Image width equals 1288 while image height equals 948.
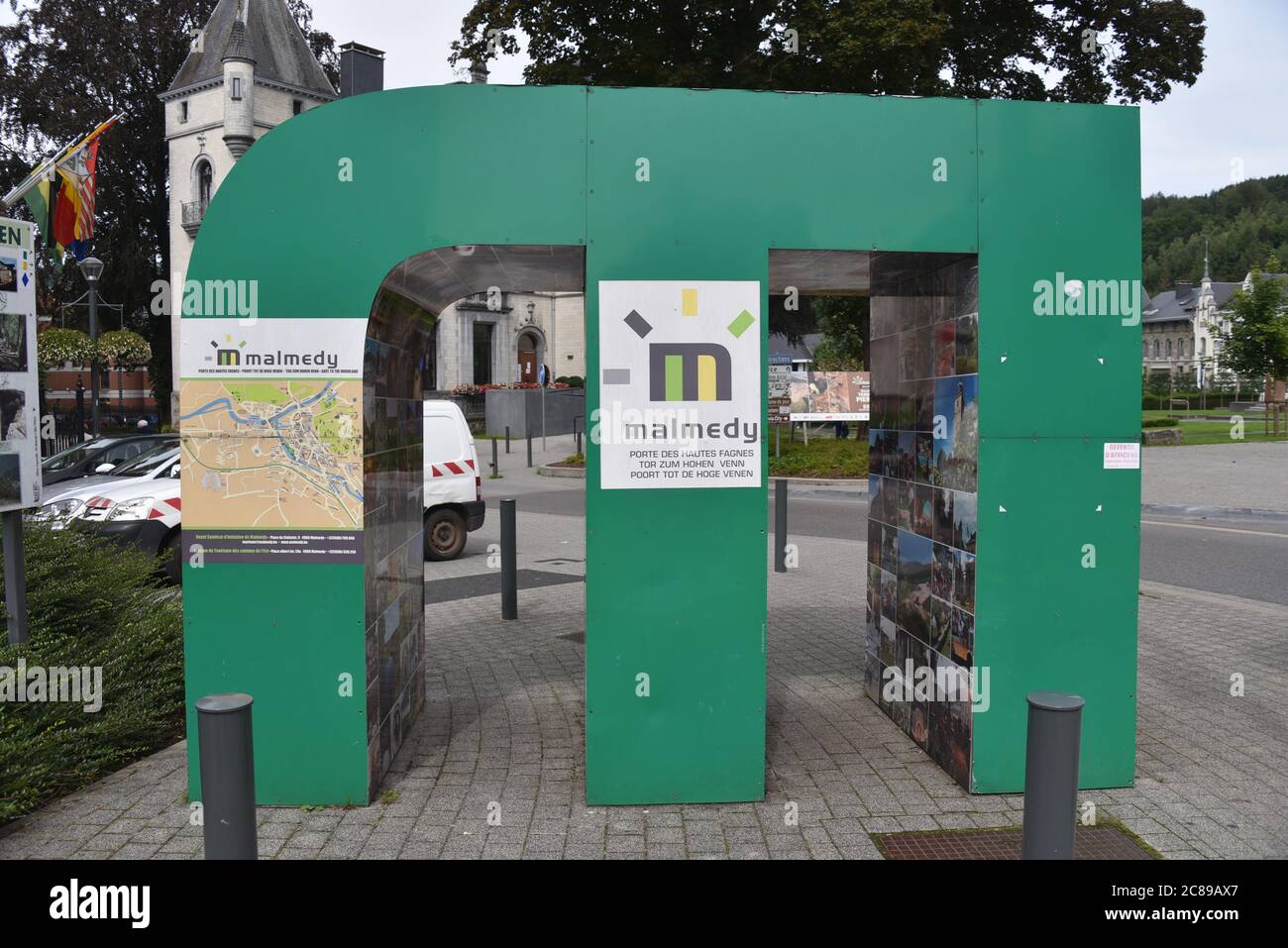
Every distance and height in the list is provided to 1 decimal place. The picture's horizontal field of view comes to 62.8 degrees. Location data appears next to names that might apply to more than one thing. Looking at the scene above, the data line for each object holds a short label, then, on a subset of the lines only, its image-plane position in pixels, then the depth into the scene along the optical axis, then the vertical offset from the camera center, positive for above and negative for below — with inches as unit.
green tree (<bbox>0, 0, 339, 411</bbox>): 1595.7 +524.2
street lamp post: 756.6 +111.2
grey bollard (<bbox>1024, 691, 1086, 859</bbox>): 120.1 -40.3
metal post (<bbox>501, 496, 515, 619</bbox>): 351.9 -48.5
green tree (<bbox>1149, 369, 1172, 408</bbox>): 2928.6 +112.8
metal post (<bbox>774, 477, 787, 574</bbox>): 447.2 -43.7
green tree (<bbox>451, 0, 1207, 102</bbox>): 717.3 +285.5
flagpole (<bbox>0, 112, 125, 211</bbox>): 341.7 +94.2
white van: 486.9 -26.4
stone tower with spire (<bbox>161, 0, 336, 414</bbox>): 1811.0 +575.2
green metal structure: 180.7 +19.7
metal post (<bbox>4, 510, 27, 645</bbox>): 219.8 -31.7
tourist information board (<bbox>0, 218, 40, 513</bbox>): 221.3 +12.8
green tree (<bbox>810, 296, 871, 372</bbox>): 1106.7 +114.8
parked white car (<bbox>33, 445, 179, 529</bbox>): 417.4 -20.0
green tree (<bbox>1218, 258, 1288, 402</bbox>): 1614.2 +136.3
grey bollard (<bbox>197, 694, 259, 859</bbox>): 115.6 -38.4
